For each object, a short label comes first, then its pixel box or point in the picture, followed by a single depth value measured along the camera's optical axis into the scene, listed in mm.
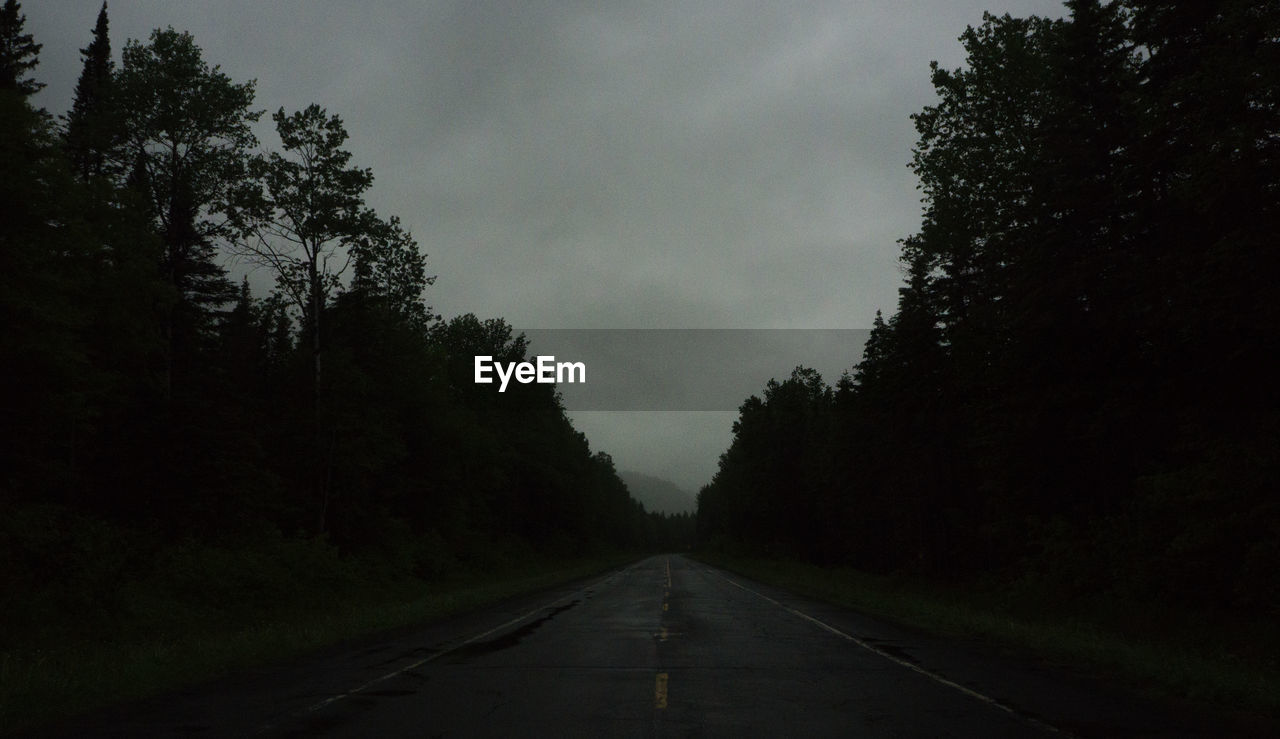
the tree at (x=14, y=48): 31781
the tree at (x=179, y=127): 29062
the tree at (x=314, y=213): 30125
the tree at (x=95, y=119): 28375
